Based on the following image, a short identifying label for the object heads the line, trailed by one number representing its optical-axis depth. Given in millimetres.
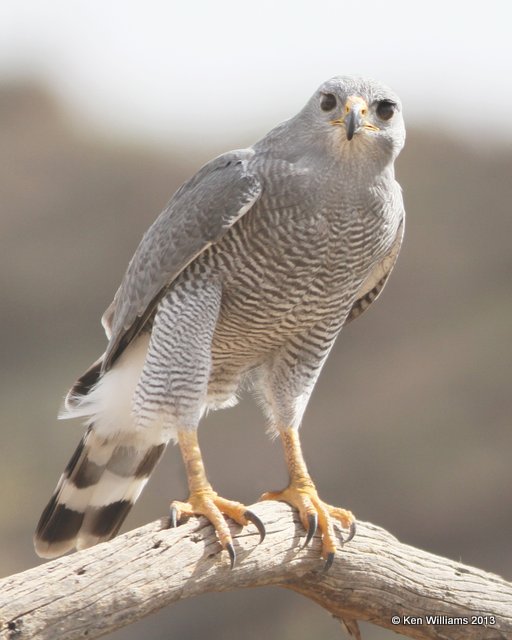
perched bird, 10867
